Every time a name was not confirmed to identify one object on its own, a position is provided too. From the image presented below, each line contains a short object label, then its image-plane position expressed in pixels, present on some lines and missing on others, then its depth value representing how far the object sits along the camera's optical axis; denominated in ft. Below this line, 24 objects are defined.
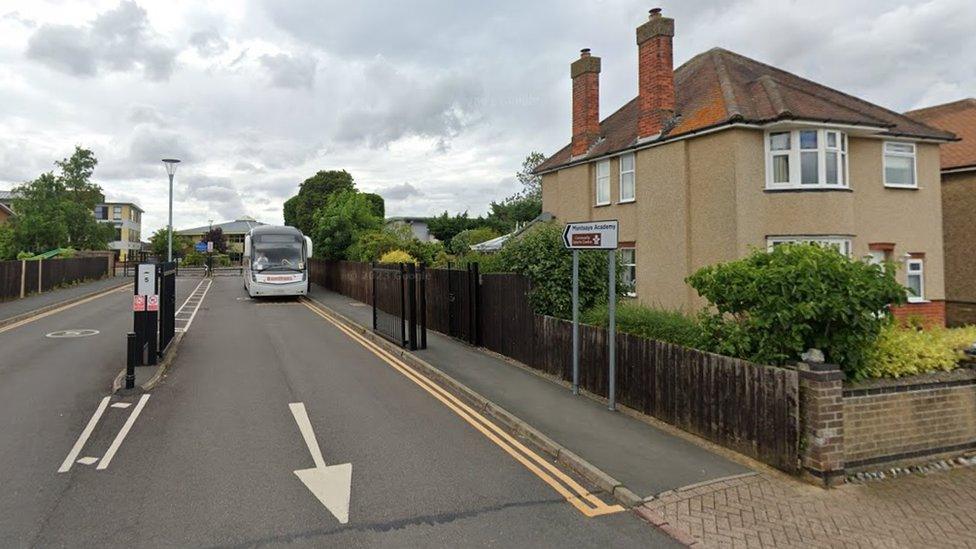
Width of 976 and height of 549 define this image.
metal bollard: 29.48
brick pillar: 17.78
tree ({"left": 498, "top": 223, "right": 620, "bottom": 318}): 34.63
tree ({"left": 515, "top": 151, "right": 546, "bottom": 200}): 213.87
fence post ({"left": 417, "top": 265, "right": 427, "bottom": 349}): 42.83
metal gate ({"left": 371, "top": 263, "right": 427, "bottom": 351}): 42.93
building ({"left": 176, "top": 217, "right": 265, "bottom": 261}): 330.91
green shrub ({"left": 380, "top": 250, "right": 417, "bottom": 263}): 84.66
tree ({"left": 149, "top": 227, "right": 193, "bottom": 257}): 229.47
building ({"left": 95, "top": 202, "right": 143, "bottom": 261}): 291.22
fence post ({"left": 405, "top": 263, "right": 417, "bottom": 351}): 42.29
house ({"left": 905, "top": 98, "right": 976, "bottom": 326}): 65.92
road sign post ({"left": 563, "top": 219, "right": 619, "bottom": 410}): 26.11
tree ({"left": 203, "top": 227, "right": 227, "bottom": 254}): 280.27
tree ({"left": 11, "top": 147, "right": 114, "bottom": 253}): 134.51
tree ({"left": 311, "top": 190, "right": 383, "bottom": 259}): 111.65
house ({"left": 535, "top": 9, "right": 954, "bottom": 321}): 50.83
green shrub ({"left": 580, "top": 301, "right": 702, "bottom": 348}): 24.46
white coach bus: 85.20
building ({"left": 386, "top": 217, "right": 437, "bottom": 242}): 260.42
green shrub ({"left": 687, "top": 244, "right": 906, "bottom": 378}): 19.26
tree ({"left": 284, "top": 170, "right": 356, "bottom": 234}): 227.61
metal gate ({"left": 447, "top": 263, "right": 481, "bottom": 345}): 43.96
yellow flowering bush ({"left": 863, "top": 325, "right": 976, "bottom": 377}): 20.01
